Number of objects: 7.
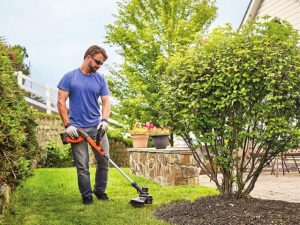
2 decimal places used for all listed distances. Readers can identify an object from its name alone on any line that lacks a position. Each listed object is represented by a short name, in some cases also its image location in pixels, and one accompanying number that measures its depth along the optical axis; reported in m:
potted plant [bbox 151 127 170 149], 8.60
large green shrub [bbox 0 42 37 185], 3.41
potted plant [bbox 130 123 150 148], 10.05
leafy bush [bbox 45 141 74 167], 13.69
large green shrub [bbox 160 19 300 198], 4.13
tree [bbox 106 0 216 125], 14.40
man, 5.37
